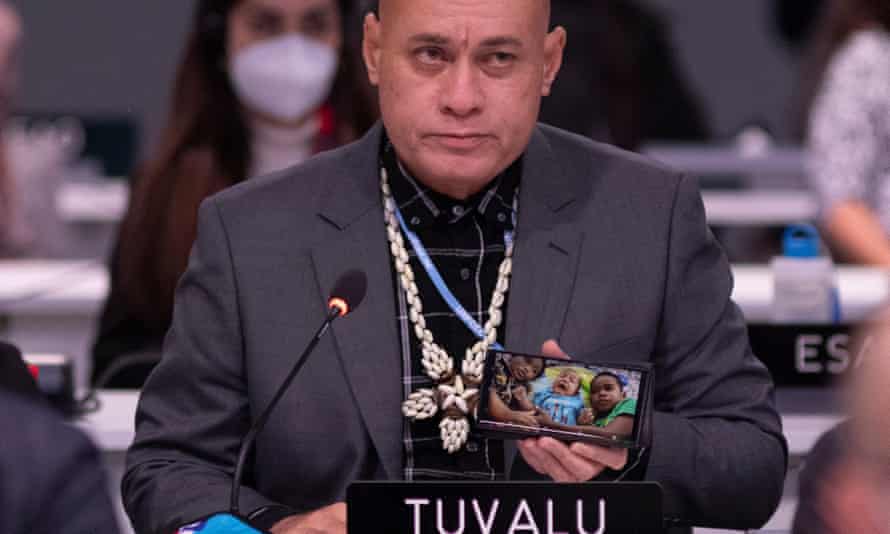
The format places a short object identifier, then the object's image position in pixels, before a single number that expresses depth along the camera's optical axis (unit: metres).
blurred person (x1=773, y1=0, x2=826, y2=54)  17.44
